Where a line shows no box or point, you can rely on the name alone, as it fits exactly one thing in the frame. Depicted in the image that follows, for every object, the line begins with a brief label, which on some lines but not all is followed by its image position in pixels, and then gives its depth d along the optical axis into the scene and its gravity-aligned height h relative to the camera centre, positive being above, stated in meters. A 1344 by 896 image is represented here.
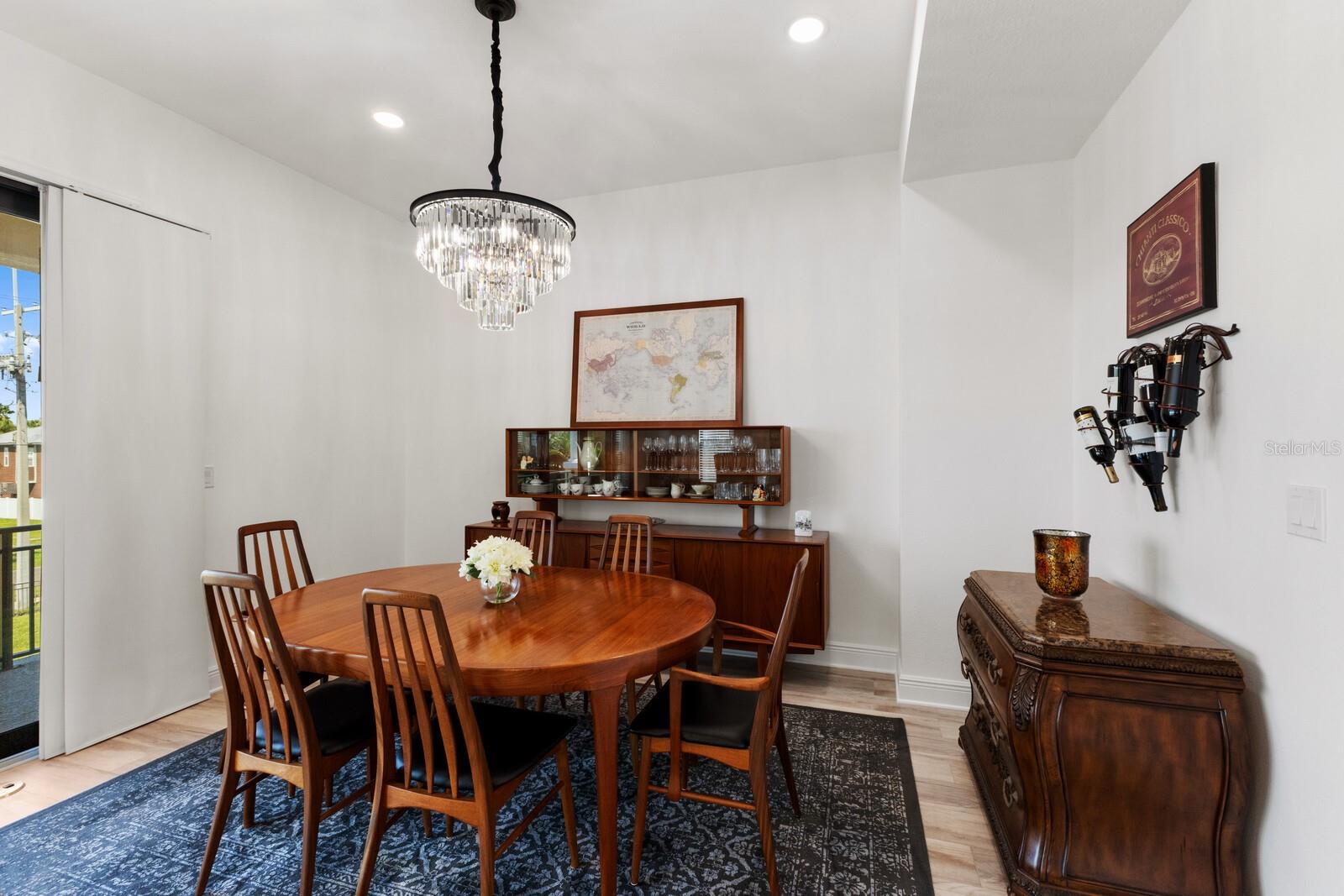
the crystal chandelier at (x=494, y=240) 2.47 +0.85
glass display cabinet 3.75 -0.10
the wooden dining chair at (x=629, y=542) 3.10 -0.49
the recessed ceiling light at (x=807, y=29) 2.52 +1.72
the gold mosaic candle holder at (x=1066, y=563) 2.02 -0.36
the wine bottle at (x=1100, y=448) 2.22 +0.02
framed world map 3.95 +0.55
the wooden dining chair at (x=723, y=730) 1.80 -0.86
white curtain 2.78 -0.10
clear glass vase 2.34 -0.54
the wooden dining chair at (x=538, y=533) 3.21 -0.44
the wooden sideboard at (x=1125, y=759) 1.58 -0.79
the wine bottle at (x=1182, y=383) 1.79 +0.20
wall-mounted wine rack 1.80 +0.16
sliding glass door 2.77 -0.01
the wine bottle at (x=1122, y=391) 2.10 +0.21
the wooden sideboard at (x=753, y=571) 3.39 -0.67
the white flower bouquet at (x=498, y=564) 2.28 -0.43
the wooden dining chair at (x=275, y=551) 2.67 -0.51
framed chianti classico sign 1.82 +0.63
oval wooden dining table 1.71 -0.58
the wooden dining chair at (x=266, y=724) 1.74 -0.83
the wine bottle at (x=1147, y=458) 2.00 -0.01
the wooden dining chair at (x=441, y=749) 1.56 -0.87
